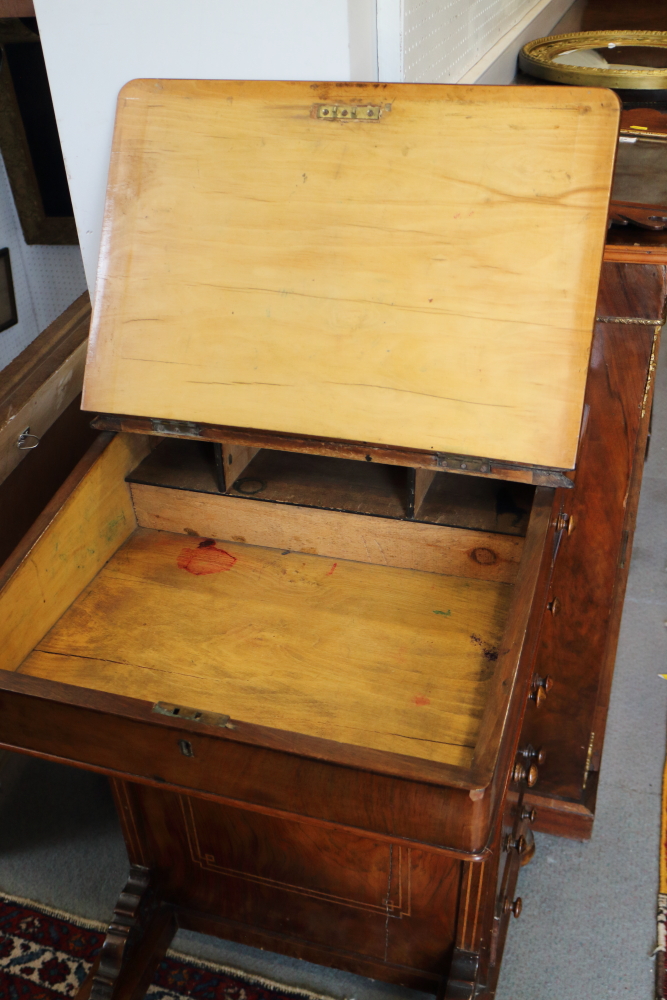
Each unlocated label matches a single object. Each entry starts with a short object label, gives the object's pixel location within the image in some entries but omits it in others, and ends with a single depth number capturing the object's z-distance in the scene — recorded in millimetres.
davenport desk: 1188
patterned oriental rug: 1644
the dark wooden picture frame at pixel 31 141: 2818
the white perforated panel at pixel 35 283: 3360
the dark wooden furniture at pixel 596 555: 1398
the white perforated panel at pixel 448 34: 1581
